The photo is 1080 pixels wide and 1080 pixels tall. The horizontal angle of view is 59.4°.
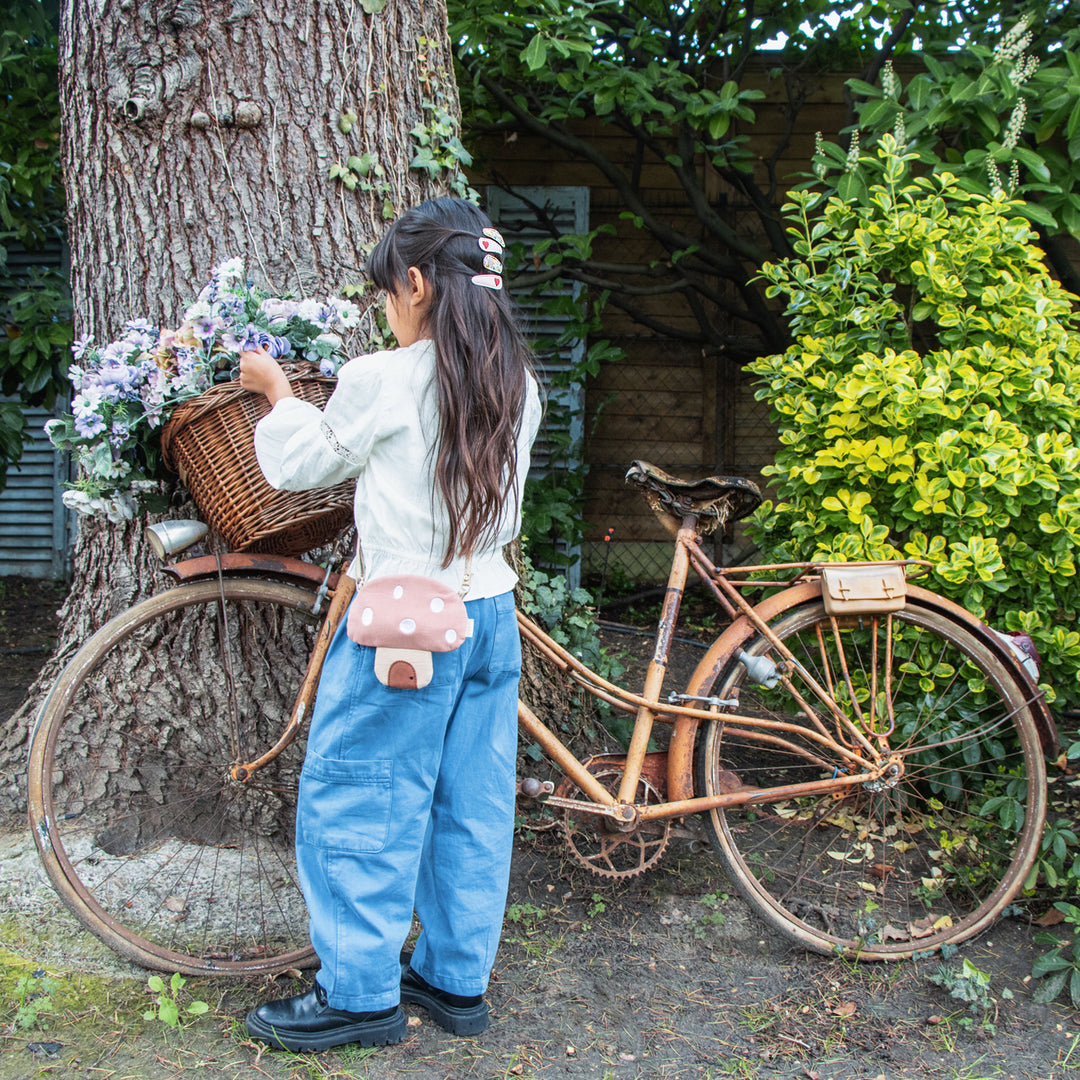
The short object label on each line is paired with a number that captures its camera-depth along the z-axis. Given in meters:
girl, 1.81
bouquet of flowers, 1.98
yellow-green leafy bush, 2.63
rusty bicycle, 2.41
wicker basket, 1.92
